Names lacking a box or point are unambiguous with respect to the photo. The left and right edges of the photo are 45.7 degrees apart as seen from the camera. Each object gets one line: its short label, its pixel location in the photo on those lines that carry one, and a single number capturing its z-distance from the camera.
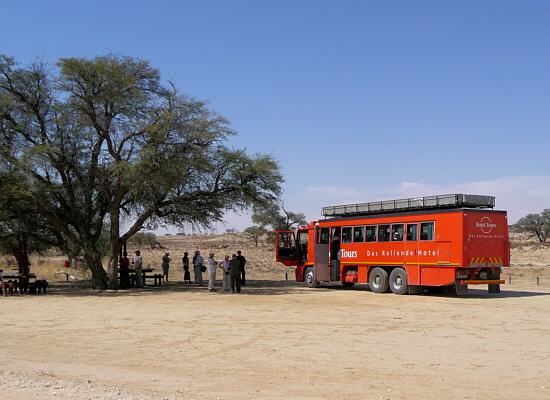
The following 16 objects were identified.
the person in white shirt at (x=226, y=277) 27.33
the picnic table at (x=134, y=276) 31.15
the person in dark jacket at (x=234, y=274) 26.62
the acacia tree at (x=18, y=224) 25.24
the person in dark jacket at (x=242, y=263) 28.59
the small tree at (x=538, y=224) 96.44
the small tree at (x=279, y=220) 71.69
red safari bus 23.02
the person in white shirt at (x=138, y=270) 30.27
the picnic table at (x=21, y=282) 26.12
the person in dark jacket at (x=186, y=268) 33.25
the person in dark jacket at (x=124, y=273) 30.18
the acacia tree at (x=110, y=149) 26.03
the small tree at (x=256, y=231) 85.21
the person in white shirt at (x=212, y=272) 27.52
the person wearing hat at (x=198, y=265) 30.86
